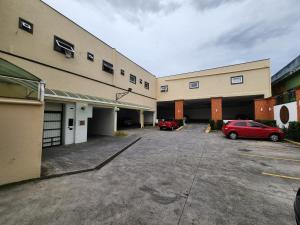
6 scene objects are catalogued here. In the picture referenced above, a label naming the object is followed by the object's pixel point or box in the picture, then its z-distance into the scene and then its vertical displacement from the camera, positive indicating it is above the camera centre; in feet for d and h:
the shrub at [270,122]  47.26 -0.89
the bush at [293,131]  34.44 -2.90
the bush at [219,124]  59.28 -2.02
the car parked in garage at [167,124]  60.95 -2.26
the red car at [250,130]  36.81 -2.90
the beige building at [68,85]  15.23 +10.91
